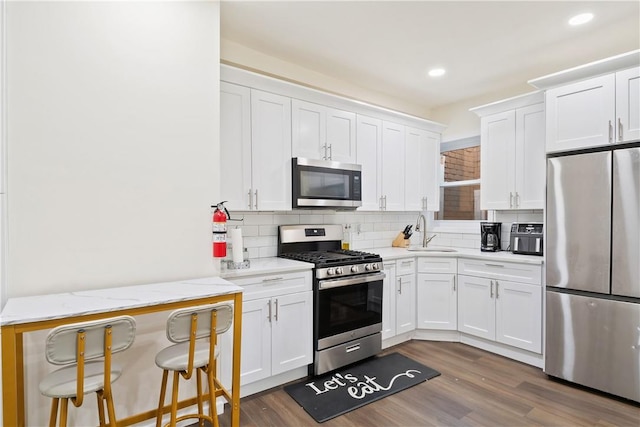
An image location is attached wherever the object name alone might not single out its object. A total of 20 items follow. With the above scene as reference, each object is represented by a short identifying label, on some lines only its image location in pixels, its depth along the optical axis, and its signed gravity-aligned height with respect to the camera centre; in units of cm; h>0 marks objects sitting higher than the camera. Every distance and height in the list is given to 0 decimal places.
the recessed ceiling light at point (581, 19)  246 +143
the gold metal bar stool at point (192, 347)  174 -76
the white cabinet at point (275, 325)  245 -86
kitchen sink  397 -44
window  419 +40
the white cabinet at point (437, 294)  355 -88
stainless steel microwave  299 +26
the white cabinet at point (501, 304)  299 -88
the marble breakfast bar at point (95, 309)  139 -45
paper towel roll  254 -24
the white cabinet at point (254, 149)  267 +53
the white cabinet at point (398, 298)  334 -88
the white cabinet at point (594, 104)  244 +84
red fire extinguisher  229 -15
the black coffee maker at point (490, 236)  358 -26
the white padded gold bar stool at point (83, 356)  144 -63
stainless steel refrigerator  241 -44
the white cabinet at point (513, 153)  328 +60
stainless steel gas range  275 -75
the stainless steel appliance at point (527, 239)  319 -26
